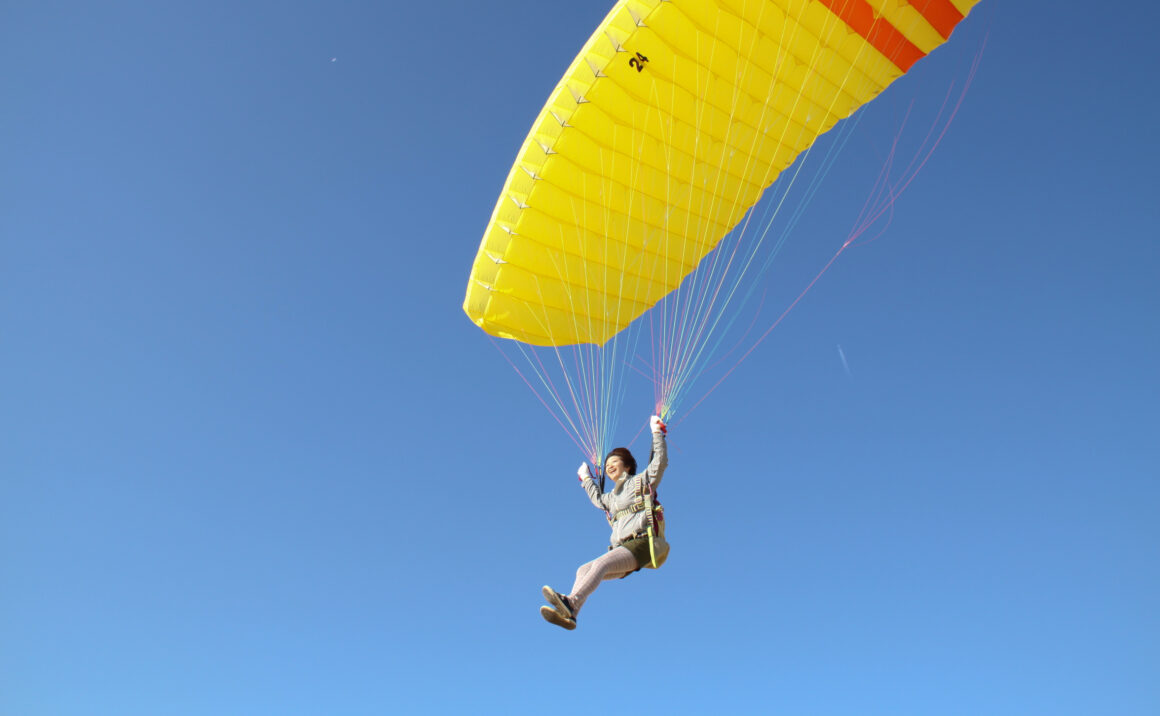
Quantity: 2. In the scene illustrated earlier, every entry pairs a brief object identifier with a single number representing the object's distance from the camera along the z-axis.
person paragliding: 5.69
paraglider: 7.38
